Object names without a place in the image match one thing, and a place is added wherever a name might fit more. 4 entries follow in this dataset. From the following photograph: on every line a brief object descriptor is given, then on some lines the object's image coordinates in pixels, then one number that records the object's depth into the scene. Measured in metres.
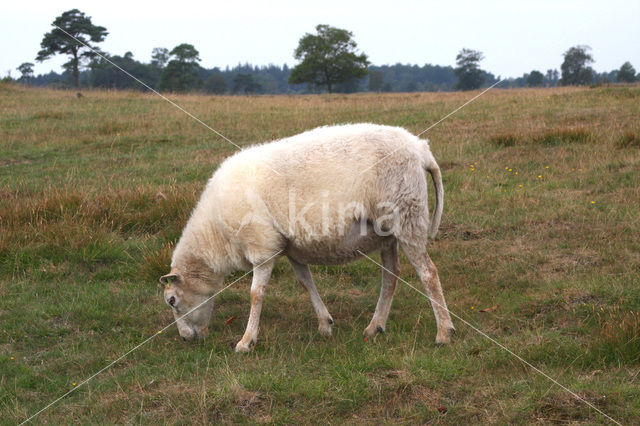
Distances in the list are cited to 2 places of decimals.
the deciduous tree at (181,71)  54.22
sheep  5.21
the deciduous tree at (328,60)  49.91
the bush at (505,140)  11.16
